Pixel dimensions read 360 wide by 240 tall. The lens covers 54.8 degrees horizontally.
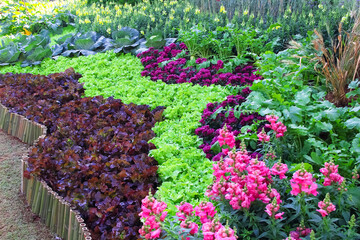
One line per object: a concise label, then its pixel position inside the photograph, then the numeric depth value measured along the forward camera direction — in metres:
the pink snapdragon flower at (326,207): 1.68
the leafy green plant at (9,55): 7.10
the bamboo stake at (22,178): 3.37
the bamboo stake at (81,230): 2.51
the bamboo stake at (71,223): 2.65
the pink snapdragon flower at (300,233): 1.78
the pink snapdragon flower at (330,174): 1.89
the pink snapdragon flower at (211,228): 1.56
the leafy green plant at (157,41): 6.35
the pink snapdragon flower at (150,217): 1.69
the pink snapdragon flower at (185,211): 1.80
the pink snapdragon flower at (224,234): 1.48
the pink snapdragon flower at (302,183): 1.71
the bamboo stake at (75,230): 2.60
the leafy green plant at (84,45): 7.03
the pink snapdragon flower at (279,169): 1.92
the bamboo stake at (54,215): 2.89
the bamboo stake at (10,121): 4.70
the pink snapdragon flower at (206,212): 1.77
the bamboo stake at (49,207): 2.95
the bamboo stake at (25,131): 4.47
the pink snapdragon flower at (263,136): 2.35
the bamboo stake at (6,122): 4.79
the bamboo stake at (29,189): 3.24
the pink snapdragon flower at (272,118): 2.34
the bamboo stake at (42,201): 3.05
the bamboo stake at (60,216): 2.80
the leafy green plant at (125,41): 6.64
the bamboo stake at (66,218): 2.73
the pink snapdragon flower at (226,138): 2.21
